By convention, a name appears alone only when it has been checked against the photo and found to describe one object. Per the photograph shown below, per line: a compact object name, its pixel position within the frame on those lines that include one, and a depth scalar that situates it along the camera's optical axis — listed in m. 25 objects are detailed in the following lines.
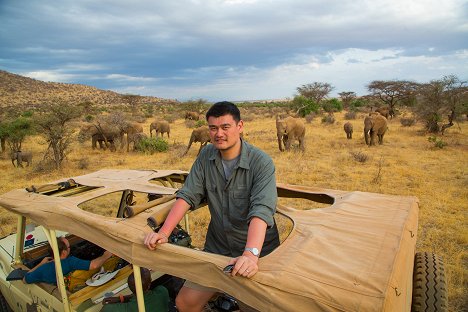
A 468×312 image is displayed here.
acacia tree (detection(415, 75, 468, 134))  17.86
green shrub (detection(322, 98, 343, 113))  37.75
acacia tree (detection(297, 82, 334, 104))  45.91
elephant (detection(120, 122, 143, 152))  17.38
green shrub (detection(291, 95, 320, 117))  33.60
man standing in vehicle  2.50
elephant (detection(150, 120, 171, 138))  21.58
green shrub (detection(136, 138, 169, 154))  16.33
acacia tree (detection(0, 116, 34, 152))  14.47
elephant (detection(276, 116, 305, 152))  15.34
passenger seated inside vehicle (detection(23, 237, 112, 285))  3.22
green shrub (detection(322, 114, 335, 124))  26.44
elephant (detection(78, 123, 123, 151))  17.00
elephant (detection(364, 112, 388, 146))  15.88
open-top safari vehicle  1.71
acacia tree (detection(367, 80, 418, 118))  35.25
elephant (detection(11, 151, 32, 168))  13.42
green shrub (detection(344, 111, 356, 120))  30.16
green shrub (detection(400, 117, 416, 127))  22.76
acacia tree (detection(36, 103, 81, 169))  12.54
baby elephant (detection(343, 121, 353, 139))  18.22
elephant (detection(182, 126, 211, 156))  15.34
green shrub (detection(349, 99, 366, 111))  45.34
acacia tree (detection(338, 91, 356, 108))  51.47
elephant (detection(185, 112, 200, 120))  34.54
